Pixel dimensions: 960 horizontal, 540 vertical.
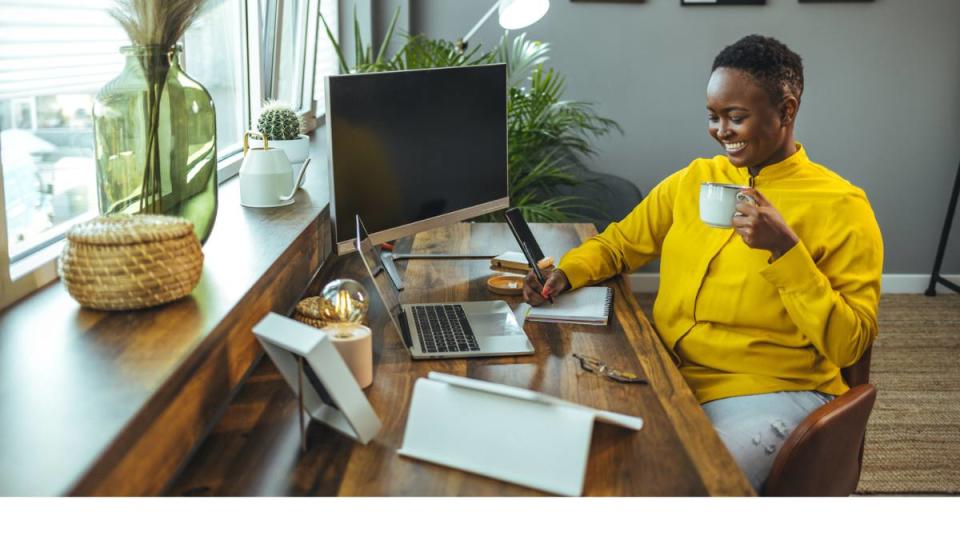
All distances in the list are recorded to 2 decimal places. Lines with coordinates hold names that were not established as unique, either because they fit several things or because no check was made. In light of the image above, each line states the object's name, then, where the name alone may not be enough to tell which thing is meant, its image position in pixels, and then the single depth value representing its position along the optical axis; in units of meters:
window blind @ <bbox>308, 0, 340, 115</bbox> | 3.77
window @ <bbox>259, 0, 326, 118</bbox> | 2.87
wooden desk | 1.08
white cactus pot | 2.37
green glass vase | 1.38
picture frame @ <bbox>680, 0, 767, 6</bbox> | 4.23
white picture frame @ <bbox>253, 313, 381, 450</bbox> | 1.08
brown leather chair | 1.43
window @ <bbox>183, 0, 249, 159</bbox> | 2.29
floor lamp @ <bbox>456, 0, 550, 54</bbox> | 2.98
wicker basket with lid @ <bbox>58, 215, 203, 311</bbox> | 1.16
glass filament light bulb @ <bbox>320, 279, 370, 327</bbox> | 1.42
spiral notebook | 1.73
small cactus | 2.35
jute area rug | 2.66
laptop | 1.52
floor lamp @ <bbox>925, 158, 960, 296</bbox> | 4.36
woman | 1.59
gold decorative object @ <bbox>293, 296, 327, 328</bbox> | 1.43
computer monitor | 1.66
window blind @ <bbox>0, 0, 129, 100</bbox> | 1.38
